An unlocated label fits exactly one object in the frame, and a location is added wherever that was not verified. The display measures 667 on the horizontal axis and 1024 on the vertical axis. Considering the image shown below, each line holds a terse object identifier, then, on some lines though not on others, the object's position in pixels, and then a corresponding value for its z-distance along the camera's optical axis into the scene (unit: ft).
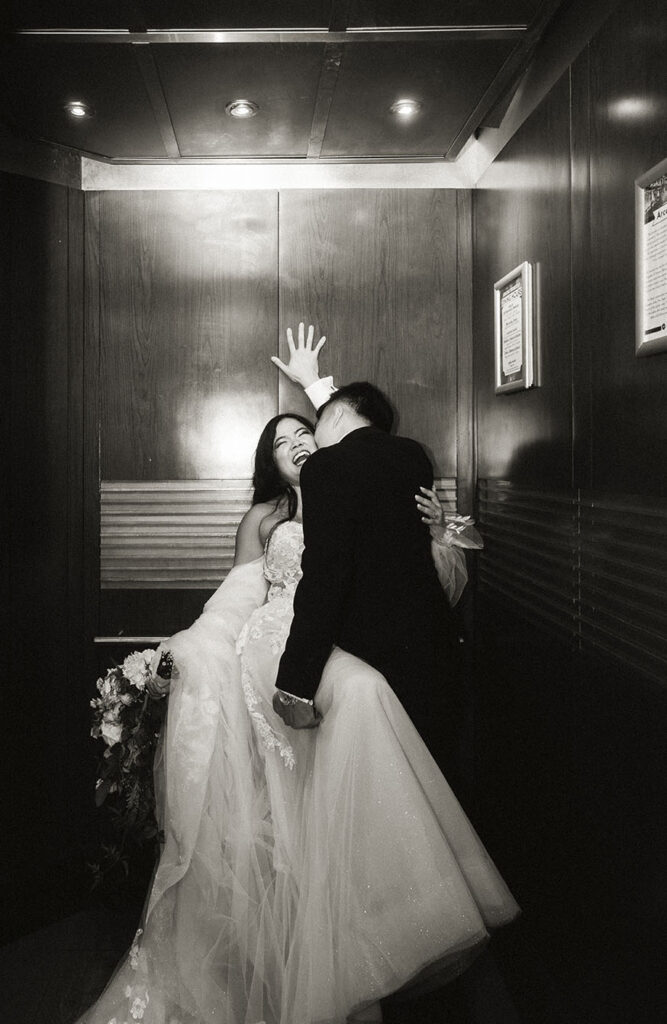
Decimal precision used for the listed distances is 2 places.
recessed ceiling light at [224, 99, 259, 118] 9.48
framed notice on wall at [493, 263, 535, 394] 8.41
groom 7.30
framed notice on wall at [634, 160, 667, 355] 5.41
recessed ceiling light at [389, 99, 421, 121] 9.53
